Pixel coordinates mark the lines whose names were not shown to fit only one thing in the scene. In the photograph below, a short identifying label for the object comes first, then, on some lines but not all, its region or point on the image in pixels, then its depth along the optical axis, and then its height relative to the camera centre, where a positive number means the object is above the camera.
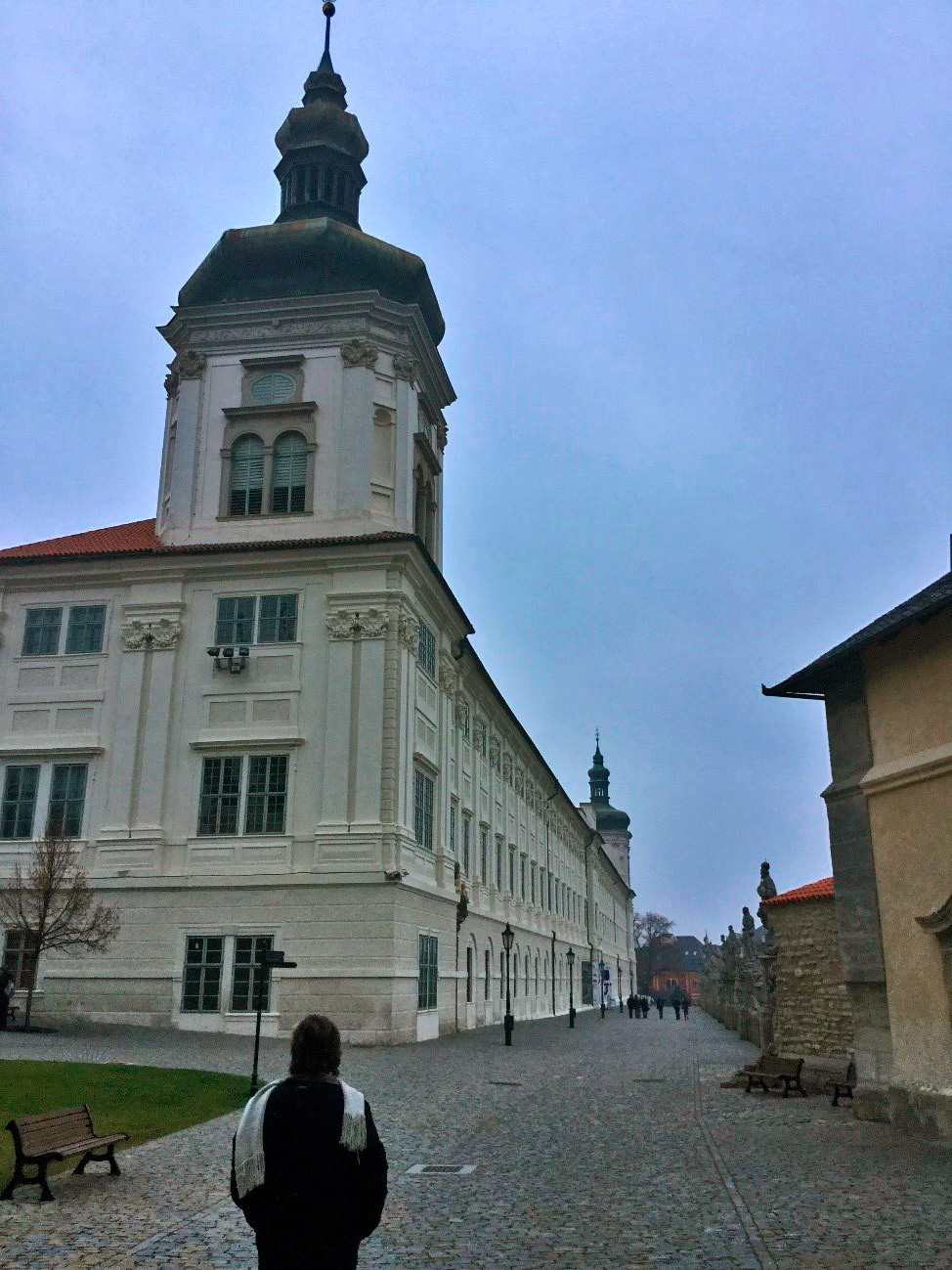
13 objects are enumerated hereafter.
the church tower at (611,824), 128.75 +17.46
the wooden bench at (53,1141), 9.41 -1.38
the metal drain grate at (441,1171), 11.09 -1.85
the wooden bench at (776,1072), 17.86 -1.44
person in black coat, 4.55 -0.77
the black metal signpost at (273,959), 16.55 +0.28
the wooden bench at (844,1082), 16.75 -1.49
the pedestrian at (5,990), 25.55 -0.26
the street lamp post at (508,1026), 29.50 -1.19
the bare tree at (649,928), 181.60 +8.08
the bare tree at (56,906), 26.67 +1.71
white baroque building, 28.28 +7.95
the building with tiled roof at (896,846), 13.77 +1.71
